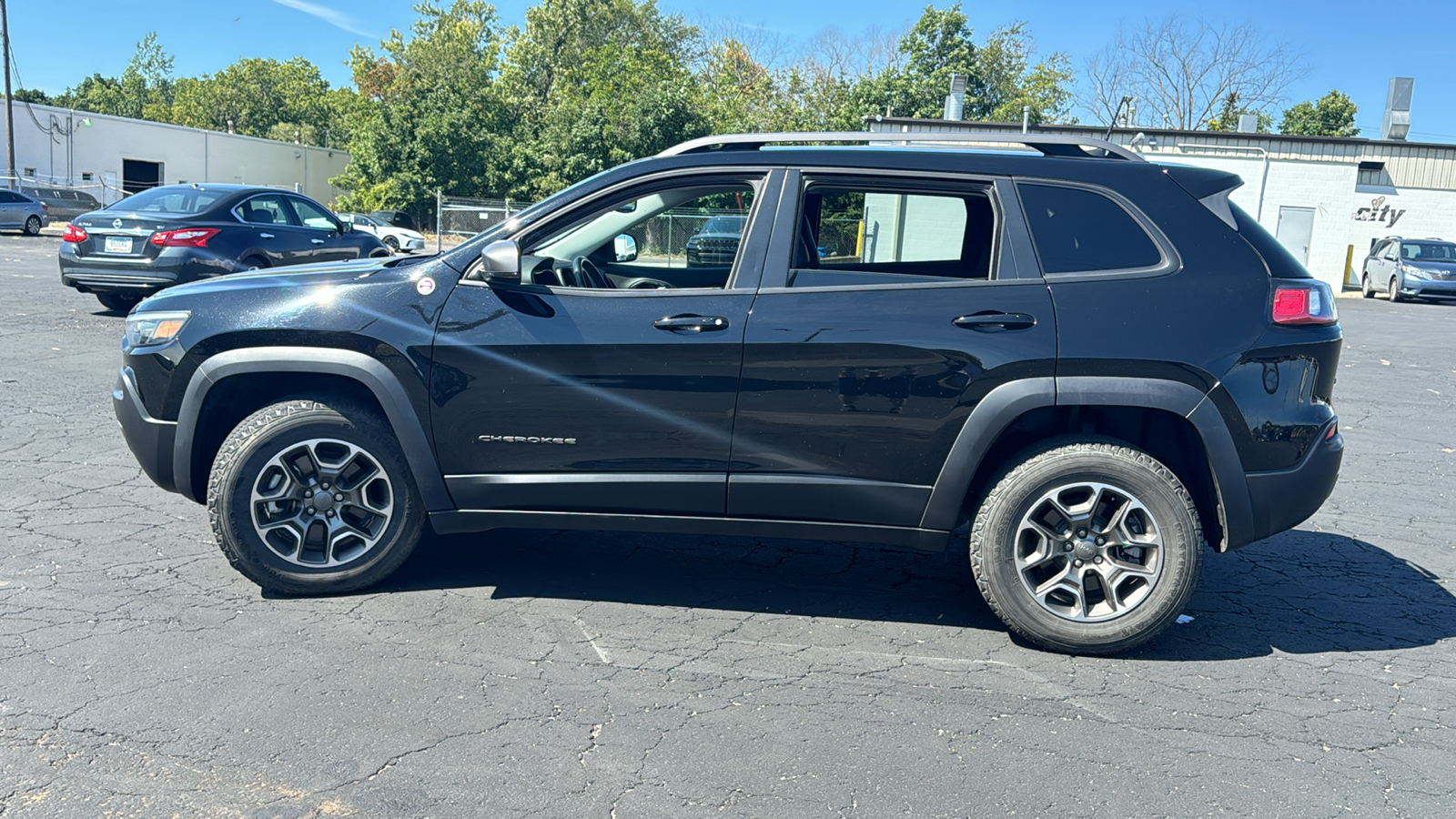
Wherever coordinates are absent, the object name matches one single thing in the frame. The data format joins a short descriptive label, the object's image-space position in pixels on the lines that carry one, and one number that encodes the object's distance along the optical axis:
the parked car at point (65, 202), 34.69
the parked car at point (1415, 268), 25.88
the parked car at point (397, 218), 38.06
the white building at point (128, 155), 45.34
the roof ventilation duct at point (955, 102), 33.69
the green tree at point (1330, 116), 71.81
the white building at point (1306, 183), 31.36
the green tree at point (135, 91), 104.38
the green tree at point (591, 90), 41.22
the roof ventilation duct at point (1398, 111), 35.03
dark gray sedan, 11.42
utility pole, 37.50
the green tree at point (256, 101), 91.38
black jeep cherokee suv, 3.93
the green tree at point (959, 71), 50.09
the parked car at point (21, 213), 31.03
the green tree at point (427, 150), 42.91
